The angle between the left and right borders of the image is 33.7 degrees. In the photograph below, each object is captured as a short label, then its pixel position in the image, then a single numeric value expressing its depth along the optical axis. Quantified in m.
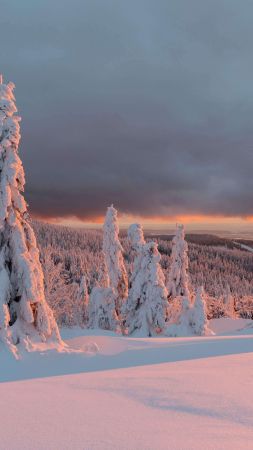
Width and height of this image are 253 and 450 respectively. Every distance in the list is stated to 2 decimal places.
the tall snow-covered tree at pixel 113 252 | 38.47
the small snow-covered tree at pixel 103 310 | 36.84
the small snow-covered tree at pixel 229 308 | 51.84
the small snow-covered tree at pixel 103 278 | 40.56
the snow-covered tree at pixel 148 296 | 31.69
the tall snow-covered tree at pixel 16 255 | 14.32
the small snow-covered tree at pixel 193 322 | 33.06
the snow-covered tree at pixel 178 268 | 40.81
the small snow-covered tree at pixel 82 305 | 45.53
